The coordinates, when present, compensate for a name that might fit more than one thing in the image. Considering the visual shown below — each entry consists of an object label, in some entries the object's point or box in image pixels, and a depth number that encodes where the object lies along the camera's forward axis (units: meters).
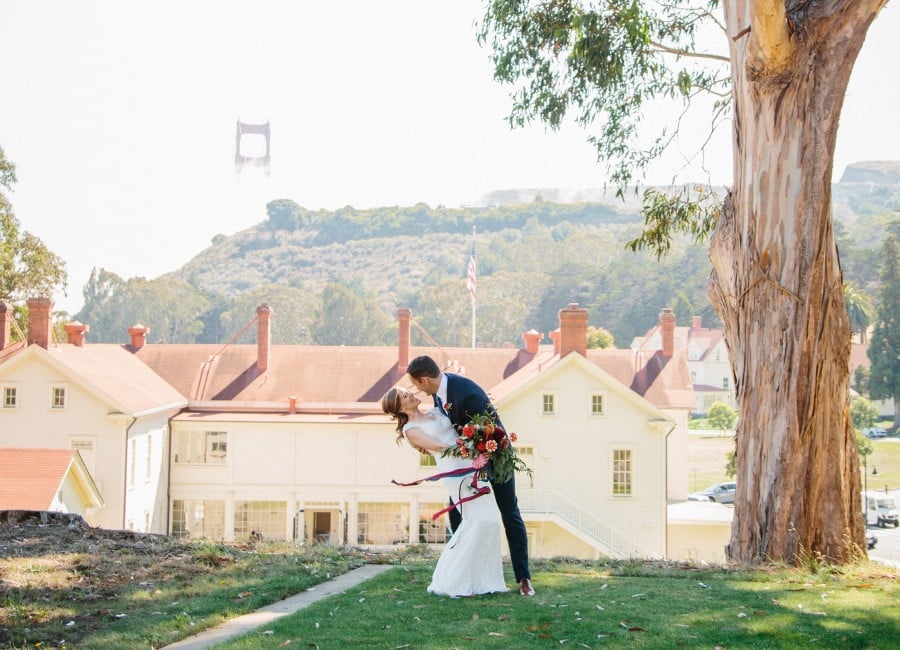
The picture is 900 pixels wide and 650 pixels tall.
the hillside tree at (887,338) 68.44
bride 8.30
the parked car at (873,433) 74.38
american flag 44.88
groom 8.43
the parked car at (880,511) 46.66
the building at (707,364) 100.94
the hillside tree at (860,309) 78.75
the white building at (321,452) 33.62
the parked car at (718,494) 50.53
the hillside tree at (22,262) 44.06
